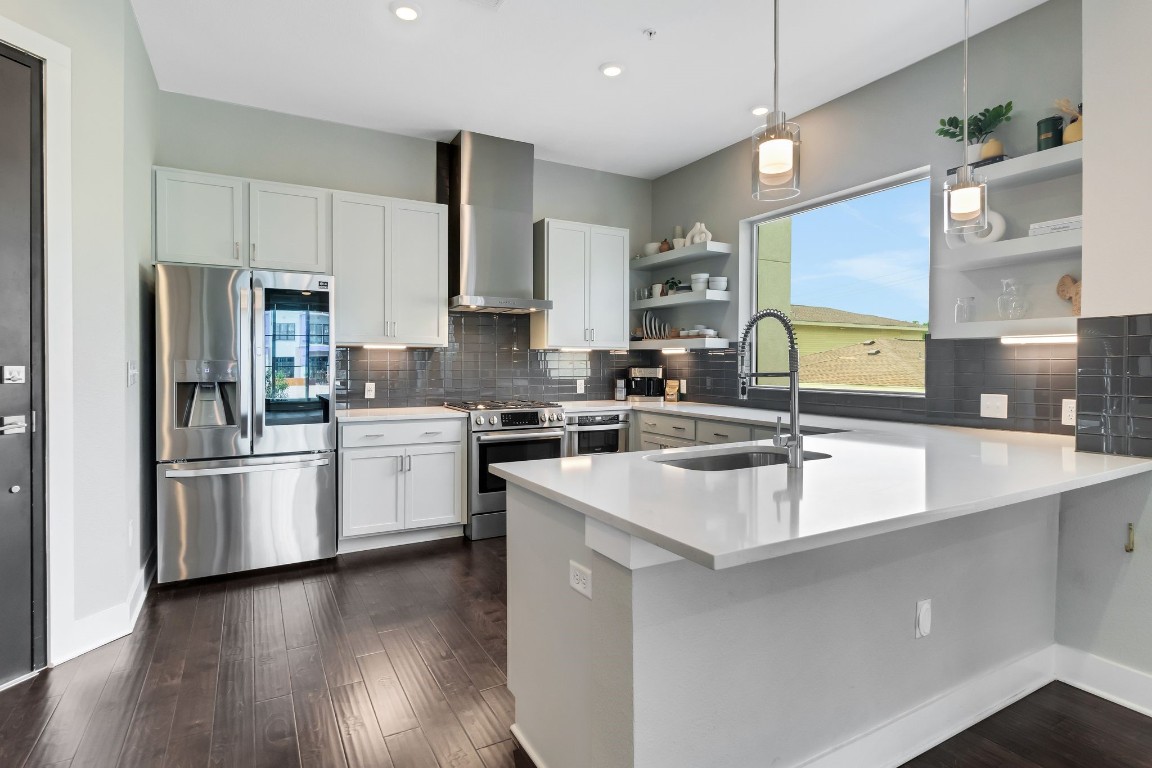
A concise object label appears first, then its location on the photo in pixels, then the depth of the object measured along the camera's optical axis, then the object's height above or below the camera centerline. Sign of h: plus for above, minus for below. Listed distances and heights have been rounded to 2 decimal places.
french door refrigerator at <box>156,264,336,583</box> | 3.24 -0.25
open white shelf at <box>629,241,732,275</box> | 4.63 +0.98
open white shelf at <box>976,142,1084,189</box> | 2.51 +0.91
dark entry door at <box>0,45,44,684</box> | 2.24 +0.05
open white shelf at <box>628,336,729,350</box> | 4.62 +0.27
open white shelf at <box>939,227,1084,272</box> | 2.52 +0.56
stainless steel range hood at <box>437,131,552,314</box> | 4.39 +1.16
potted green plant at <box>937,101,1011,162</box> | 2.82 +1.21
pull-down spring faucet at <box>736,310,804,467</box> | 1.89 -0.01
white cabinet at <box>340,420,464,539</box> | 3.80 -0.66
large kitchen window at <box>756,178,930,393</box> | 3.46 +0.58
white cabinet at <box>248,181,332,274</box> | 3.75 +0.95
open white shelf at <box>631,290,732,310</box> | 4.65 +0.62
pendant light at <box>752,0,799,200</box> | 1.84 +0.68
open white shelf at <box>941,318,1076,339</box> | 2.47 +0.21
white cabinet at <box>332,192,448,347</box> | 4.02 +0.74
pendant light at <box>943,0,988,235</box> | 2.17 +0.63
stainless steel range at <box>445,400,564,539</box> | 4.11 -0.48
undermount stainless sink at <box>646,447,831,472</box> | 2.25 -0.32
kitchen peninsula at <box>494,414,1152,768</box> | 1.39 -0.65
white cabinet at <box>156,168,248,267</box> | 3.51 +0.94
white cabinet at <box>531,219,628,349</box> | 4.77 +0.75
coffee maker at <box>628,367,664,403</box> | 5.23 -0.08
